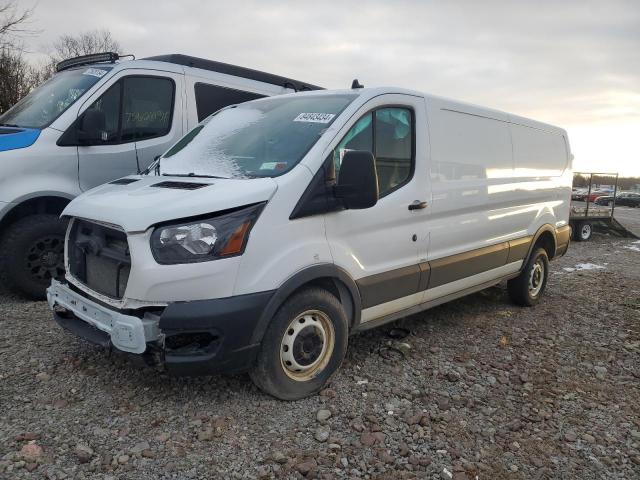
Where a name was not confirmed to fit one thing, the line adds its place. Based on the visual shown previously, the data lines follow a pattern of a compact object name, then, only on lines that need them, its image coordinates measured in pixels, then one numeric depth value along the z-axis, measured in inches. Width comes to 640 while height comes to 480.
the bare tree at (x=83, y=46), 1567.4
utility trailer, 557.3
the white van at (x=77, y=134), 187.2
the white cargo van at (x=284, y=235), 111.5
